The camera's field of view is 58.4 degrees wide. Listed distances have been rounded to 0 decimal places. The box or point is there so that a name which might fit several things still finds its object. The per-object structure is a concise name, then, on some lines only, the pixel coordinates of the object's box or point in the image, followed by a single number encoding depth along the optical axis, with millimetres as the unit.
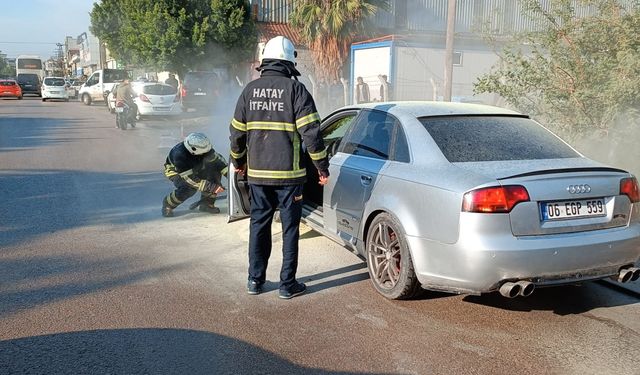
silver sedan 3639
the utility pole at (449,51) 12008
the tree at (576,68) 7352
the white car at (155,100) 20328
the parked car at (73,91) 43031
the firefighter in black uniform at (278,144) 4207
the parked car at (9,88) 37656
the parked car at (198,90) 23672
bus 52375
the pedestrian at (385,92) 17109
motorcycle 17922
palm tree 21375
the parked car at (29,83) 41719
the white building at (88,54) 76125
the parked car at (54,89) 35312
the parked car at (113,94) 20391
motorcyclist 17812
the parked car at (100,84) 30078
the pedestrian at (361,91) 19422
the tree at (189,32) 27344
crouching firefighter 6672
